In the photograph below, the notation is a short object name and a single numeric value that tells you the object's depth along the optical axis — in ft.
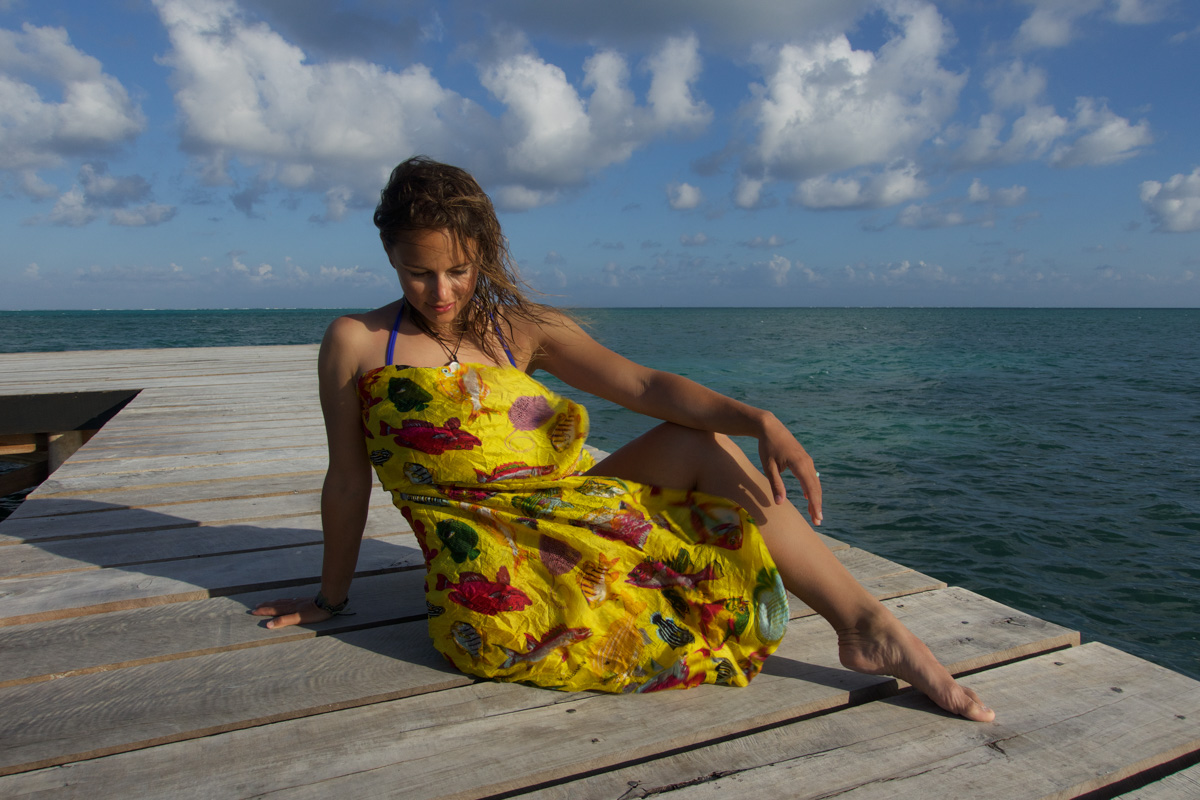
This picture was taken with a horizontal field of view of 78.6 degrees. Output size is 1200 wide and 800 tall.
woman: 5.31
